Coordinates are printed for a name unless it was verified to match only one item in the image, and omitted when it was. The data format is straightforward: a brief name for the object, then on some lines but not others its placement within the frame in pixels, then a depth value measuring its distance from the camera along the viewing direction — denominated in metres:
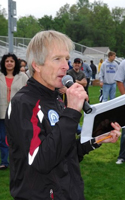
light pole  11.68
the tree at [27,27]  95.38
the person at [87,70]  15.06
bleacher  29.45
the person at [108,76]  10.73
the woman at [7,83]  5.54
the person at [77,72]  8.69
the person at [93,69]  27.43
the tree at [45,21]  105.05
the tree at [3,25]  77.94
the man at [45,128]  1.62
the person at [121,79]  5.75
